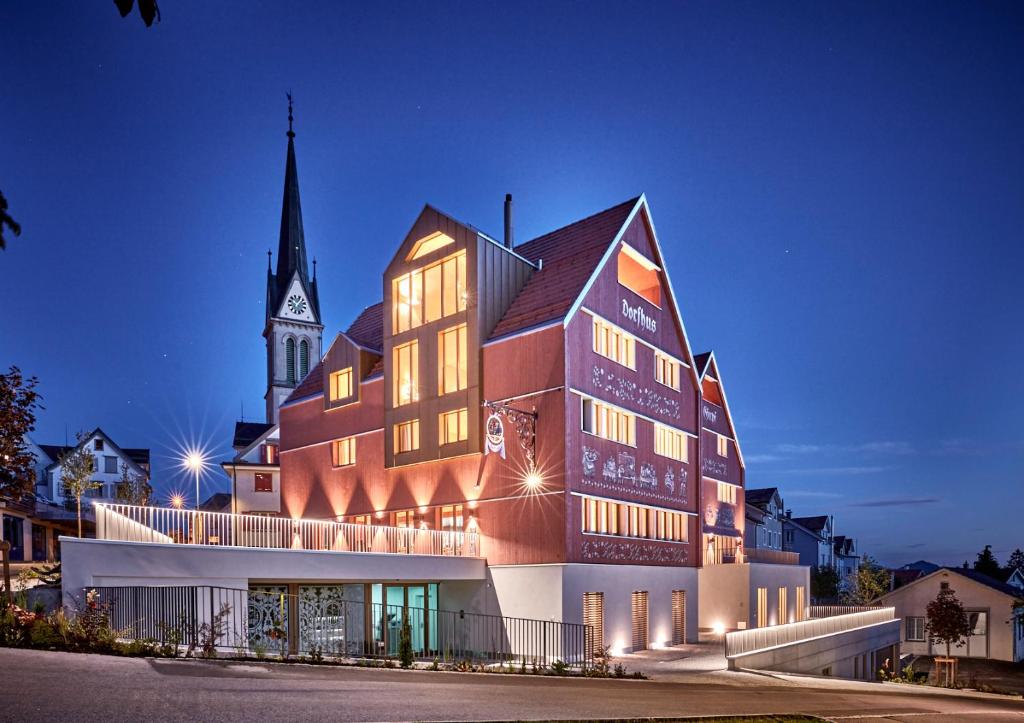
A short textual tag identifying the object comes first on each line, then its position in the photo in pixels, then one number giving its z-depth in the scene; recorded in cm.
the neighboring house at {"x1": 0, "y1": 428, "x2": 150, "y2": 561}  4888
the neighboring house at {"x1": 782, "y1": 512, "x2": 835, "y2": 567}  8381
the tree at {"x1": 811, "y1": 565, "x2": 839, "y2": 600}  7425
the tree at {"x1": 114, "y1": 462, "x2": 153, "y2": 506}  4760
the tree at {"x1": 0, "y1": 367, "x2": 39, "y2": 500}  2134
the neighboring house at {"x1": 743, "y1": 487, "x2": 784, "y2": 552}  6675
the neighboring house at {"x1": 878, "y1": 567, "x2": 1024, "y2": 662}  4900
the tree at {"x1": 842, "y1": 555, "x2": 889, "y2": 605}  6303
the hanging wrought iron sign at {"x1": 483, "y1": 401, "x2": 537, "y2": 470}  2952
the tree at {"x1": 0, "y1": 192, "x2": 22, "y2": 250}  514
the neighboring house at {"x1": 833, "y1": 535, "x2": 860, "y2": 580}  9738
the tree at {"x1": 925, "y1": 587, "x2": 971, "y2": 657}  4378
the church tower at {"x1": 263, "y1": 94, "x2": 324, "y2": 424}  9675
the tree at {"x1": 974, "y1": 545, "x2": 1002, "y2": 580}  7912
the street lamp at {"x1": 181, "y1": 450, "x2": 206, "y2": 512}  4072
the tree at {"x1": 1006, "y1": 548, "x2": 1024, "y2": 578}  9581
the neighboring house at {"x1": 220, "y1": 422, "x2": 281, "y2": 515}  5184
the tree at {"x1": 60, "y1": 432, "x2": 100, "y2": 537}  3352
